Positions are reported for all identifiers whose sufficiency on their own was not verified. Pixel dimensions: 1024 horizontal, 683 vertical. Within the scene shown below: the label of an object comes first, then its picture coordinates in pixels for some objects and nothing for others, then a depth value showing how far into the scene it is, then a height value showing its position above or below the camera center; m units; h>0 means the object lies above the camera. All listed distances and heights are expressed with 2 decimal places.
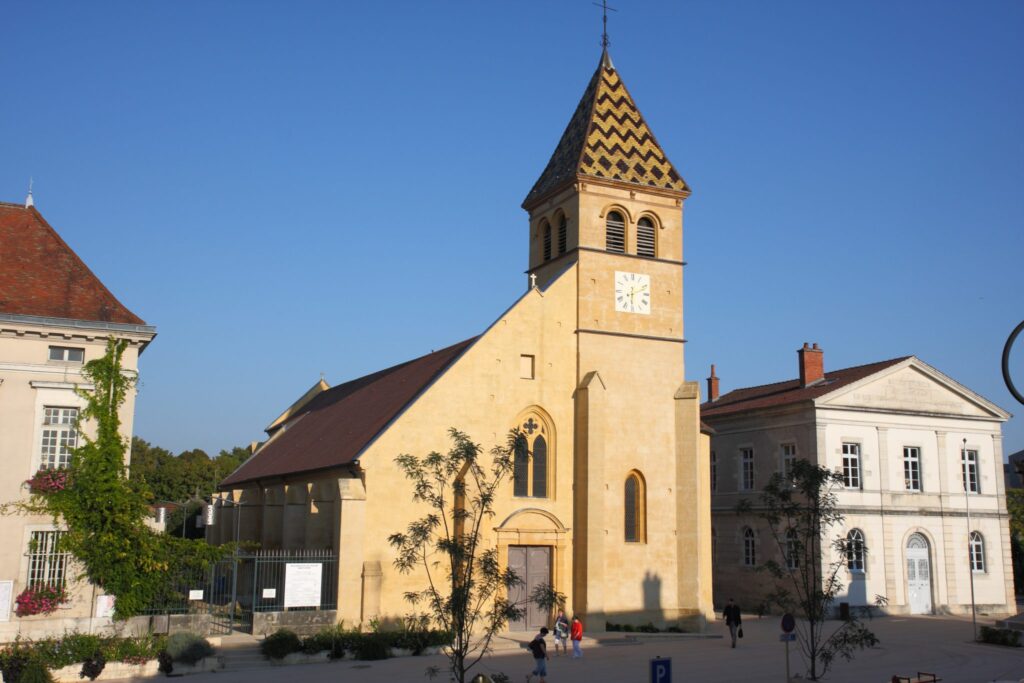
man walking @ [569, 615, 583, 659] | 27.22 -2.48
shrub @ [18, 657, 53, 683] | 21.23 -2.88
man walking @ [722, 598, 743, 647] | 30.09 -2.16
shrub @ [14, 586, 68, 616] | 24.81 -1.55
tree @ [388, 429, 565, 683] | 18.28 -0.51
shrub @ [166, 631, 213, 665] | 24.27 -2.65
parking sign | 17.27 -2.17
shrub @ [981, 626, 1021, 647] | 31.33 -2.75
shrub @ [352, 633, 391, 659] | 26.89 -2.85
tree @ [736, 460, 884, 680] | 21.08 +0.40
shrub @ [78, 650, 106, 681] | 22.83 -2.94
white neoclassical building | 41.94 +3.13
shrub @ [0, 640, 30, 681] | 21.30 -2.68
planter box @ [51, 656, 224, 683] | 22.64 -3.10
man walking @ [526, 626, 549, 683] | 22.12 -2.43
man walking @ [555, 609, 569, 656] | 28.27 -2.46
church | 30.69 +3.97
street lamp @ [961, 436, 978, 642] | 43.66 +3.06
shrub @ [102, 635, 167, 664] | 23.64 -2.64
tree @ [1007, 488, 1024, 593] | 56.34 +1.04
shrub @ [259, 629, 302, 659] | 25.78 -2.70
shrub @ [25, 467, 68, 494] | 25.41 +1.43
